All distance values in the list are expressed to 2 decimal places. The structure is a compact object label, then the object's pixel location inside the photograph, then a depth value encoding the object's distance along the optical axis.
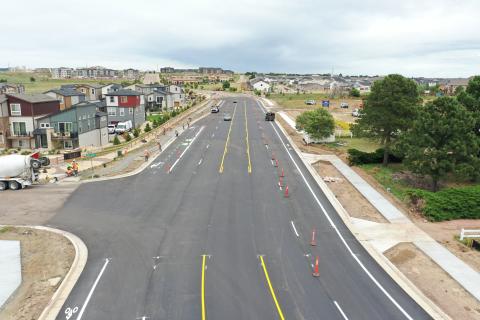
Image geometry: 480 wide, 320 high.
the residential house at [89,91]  87.41
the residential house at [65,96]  65.81
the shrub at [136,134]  58.58
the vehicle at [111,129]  68.03
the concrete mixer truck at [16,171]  32.97
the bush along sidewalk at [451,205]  27.20
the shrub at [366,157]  41.97
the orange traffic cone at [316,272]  18.93
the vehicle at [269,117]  80.02
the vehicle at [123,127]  68.33
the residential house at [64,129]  52.97
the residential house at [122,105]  74.62
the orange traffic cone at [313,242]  22.42
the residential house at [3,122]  53.34
